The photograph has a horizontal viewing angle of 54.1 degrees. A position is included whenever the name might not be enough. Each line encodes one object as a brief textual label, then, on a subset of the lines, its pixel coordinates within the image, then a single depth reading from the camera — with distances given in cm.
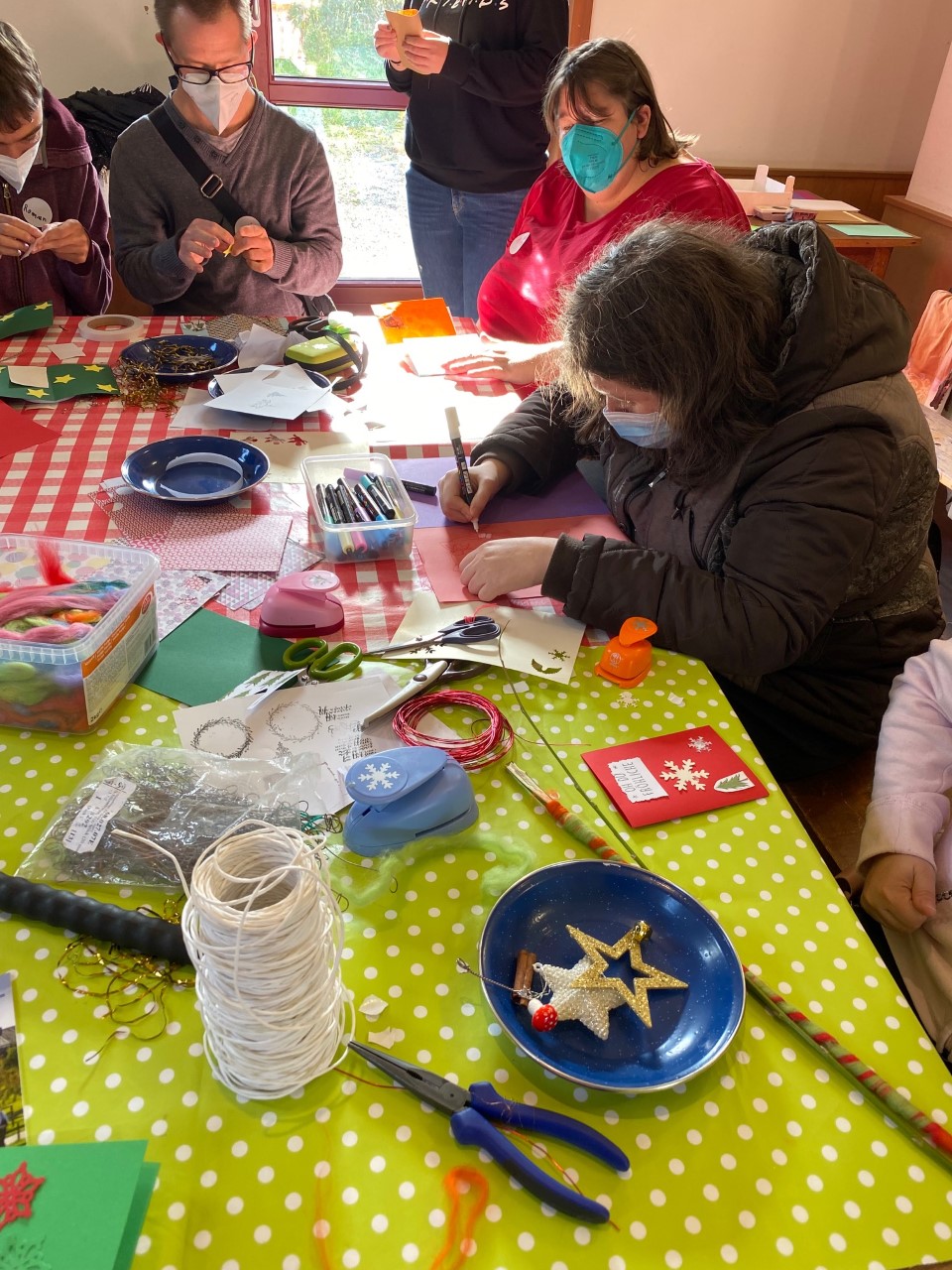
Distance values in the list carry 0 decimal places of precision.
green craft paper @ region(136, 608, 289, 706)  109
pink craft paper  129
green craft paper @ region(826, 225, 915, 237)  343
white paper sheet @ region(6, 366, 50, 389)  176
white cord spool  61
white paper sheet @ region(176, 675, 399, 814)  100
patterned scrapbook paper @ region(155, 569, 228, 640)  120
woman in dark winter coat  116
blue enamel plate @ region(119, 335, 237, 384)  182
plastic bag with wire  86
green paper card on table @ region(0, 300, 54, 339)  196
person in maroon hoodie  201
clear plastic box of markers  131
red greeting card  96
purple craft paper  148
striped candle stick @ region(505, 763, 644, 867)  90
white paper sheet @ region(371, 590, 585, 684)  114
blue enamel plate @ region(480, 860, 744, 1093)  72
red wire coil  100
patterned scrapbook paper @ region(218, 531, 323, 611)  126
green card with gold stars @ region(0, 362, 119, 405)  172
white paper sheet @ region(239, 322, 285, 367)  191
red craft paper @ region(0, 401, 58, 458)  156
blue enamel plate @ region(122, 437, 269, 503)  145
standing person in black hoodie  243
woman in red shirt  185
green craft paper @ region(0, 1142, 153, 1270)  58
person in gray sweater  205
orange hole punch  113
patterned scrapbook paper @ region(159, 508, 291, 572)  133
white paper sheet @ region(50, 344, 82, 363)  189
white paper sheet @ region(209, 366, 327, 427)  171
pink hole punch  117
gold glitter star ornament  76
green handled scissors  111
